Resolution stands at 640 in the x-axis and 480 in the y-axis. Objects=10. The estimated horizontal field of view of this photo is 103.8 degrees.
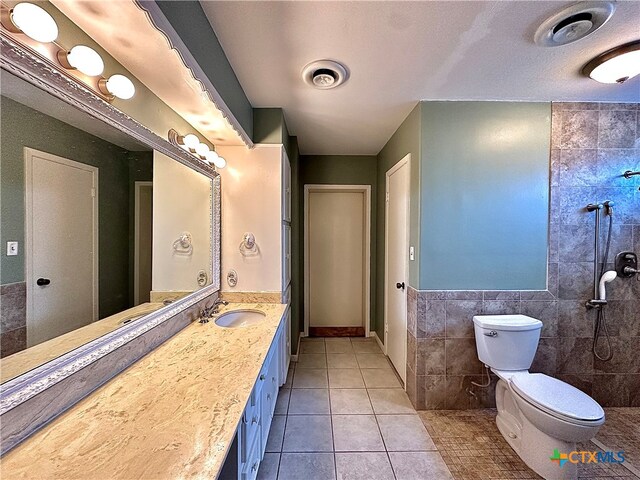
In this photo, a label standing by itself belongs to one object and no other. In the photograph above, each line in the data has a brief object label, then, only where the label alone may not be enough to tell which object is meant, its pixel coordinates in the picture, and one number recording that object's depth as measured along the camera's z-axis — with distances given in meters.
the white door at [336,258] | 3.49
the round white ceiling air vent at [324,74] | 1.50
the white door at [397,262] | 2.25
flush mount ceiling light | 1.37
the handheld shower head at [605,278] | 1.89
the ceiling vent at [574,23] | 1.13
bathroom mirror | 0.68
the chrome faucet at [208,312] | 1.63
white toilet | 1.33
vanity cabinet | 1.01
